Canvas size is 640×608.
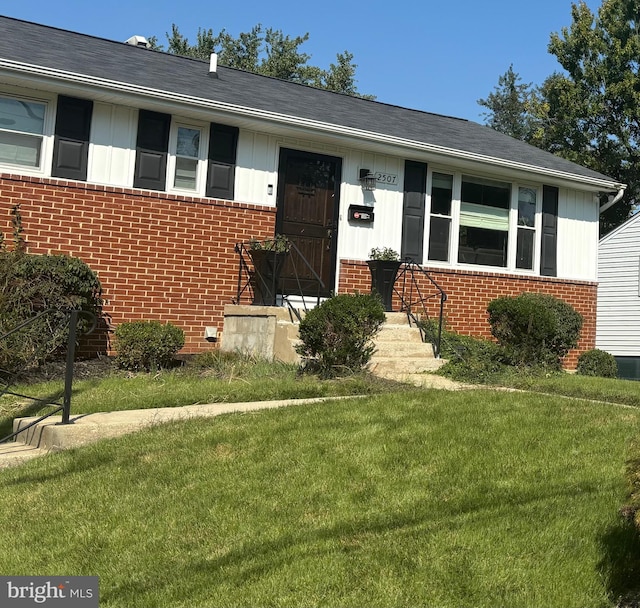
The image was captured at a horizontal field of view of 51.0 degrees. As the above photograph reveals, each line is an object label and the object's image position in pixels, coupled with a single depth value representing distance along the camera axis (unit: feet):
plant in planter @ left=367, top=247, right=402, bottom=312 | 35.94
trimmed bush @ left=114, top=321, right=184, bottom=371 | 27.20
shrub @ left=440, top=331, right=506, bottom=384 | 27.61
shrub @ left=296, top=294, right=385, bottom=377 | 25.08
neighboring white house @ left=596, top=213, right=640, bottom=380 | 59.67
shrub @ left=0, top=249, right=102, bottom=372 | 25.05
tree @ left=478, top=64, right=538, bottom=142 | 159.33
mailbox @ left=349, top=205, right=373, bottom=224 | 37.29
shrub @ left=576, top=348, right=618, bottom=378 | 41.70
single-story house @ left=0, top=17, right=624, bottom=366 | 30.27
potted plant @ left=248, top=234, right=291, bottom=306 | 33.03
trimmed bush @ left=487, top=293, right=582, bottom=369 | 29.96
